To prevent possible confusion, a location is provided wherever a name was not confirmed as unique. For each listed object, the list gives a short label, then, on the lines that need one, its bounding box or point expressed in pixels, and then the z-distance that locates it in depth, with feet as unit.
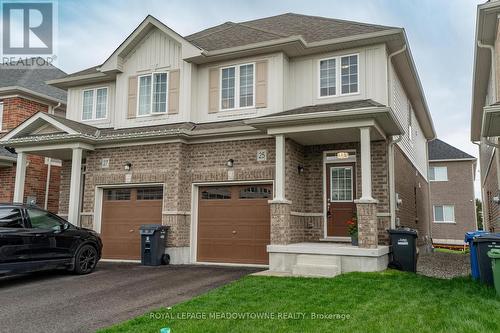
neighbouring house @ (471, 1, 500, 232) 28.63
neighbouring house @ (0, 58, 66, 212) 52.31
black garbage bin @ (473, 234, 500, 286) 24.83
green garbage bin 21.89
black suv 26.78
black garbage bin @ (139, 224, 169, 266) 36.94
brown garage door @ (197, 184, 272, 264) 37.35
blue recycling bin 26.84
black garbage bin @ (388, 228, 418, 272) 32.12
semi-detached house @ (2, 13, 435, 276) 34.04
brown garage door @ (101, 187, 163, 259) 40.98
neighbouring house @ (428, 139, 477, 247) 93.61
